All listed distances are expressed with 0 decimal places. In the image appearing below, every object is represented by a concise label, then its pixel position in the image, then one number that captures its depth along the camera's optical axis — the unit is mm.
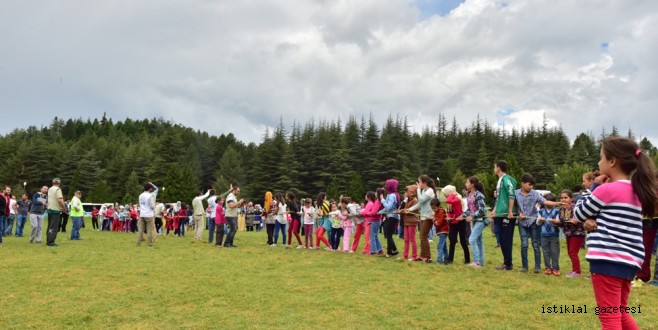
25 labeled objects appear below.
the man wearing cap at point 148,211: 16922
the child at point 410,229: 12992
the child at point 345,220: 15680
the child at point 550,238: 10422
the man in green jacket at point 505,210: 10750
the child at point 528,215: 10609
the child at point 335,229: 16219
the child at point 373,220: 14500
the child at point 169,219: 28297
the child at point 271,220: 18828
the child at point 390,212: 13812
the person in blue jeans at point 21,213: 22672
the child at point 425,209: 12445
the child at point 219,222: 18283
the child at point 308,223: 17000
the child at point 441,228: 12039
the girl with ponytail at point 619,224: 3795
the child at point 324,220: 16383
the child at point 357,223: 15343
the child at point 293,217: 17312
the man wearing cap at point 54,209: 16266
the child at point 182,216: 25844
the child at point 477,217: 11305
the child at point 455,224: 11875
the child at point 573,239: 10062
